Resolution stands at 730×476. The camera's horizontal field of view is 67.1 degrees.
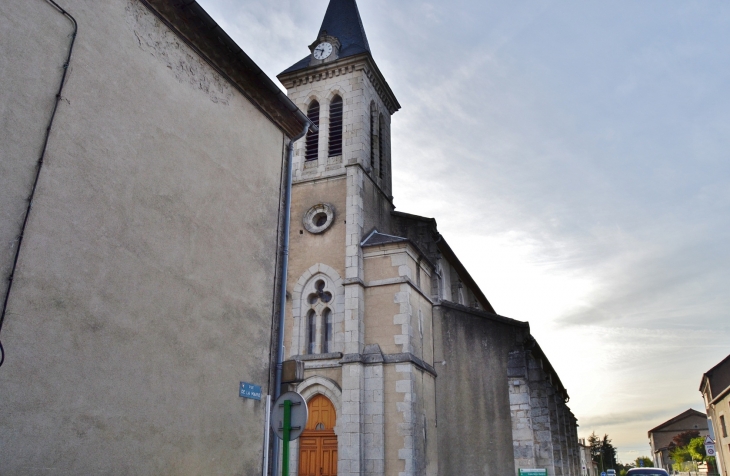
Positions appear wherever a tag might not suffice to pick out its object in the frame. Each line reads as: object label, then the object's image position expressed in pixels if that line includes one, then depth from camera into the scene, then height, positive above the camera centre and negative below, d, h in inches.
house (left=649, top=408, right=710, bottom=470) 2777.3 +164.1
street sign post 235.0 +18.4
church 571.2 +129.8
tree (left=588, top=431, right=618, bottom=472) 2701.8 +53.8
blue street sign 284.8 +35.2
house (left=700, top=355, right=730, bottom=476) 1195.7 +122.4
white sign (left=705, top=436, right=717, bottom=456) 753.0 +21.2
